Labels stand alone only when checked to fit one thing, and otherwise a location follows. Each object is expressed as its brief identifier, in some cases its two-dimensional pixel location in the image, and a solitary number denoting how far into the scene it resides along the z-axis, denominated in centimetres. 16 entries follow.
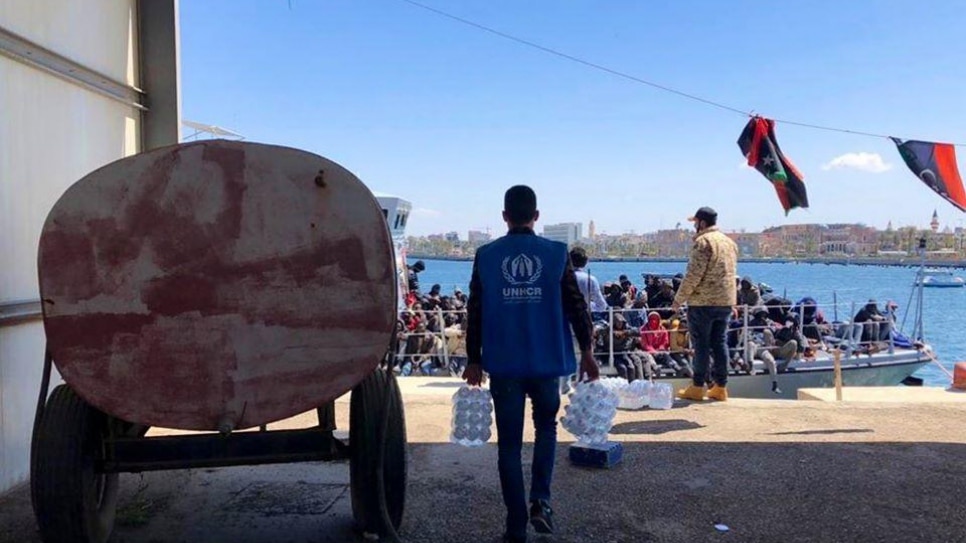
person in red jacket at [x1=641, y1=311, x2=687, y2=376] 1264
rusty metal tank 272
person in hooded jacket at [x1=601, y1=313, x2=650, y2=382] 1212
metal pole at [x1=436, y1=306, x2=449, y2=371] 1297
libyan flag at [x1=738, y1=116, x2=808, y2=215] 1079
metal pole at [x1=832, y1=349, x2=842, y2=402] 793
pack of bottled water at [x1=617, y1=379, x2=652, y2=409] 689
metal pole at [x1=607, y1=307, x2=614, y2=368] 1163
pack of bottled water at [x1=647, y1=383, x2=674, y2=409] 683
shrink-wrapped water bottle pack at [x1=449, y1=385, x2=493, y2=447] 438
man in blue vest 353
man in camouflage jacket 662
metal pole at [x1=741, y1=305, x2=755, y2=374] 1316
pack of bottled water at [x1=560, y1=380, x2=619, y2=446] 439
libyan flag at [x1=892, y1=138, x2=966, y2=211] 1019
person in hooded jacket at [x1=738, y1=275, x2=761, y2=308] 1495
